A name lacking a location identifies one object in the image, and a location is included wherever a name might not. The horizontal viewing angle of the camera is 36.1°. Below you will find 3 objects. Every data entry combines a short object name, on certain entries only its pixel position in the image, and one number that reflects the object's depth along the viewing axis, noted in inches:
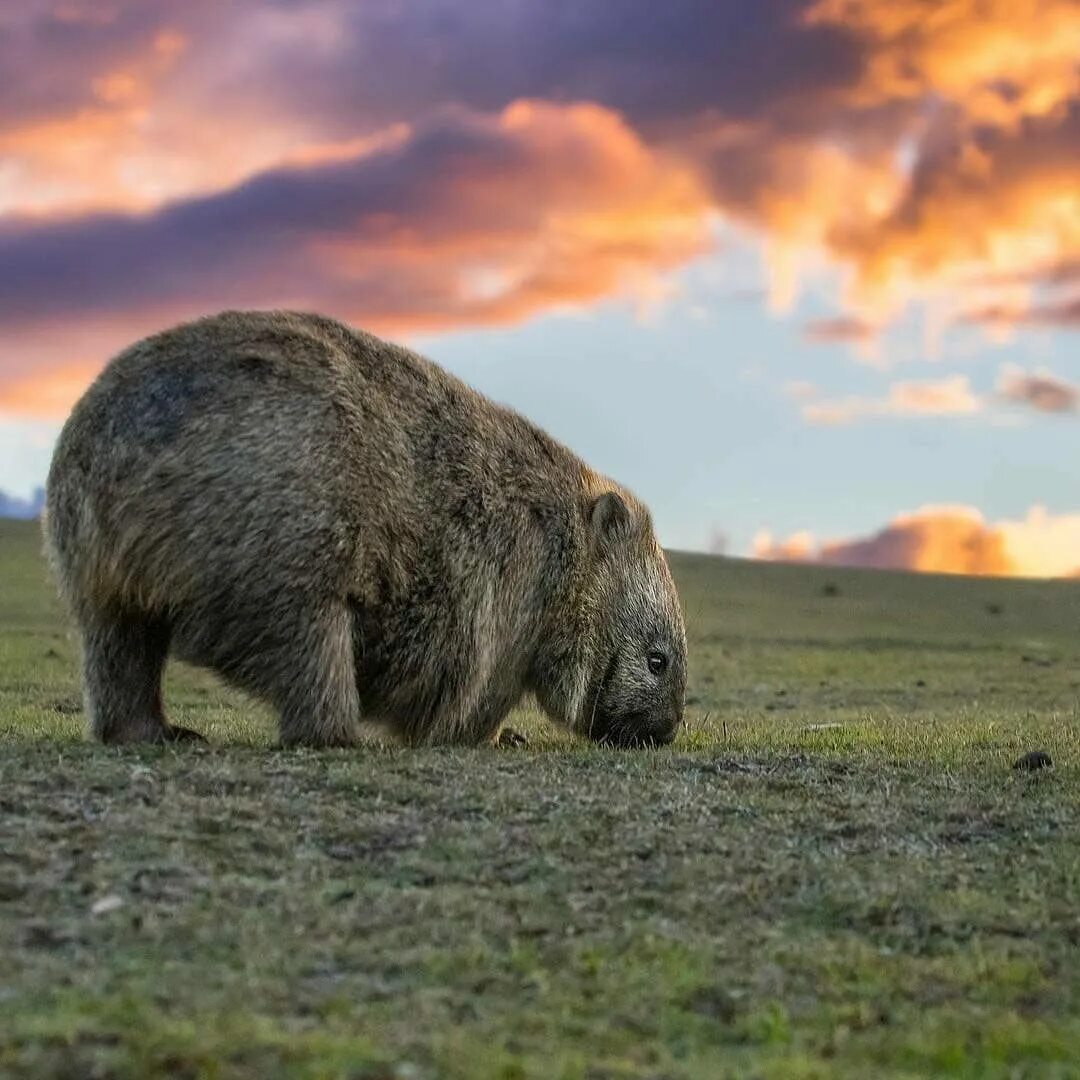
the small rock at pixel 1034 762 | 355.3
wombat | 312.7
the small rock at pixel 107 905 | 207.6
